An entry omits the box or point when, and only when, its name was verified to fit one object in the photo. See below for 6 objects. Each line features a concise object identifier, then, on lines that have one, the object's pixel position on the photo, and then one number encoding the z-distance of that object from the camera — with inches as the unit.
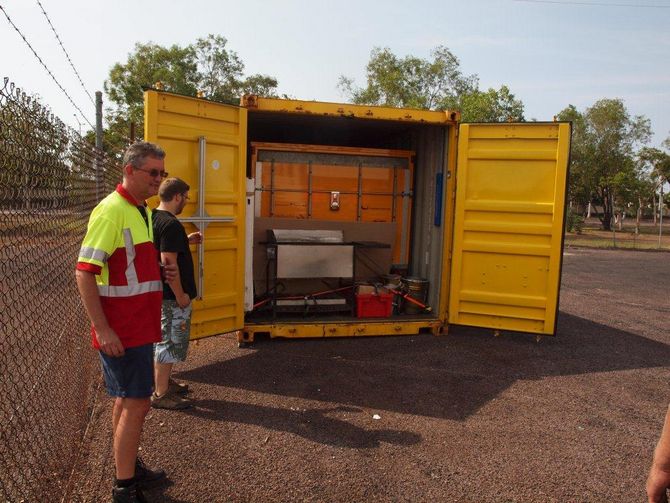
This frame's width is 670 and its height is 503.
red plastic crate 281.3
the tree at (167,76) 1218.0
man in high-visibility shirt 105.8
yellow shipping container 226.8
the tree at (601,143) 1620.3
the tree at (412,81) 1467.8
